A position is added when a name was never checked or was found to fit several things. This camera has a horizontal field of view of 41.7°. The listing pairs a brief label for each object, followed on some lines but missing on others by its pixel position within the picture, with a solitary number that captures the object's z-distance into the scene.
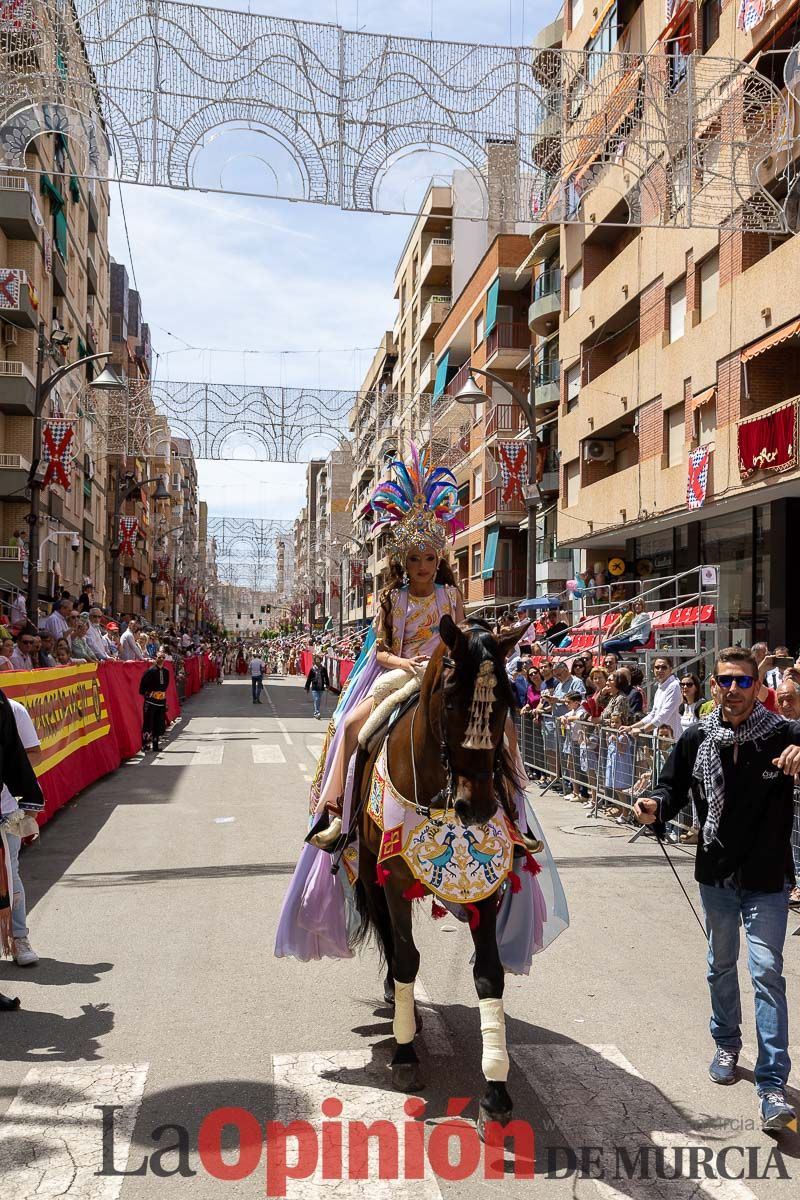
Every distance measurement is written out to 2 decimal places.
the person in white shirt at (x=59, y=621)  20.33
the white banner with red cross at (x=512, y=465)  28.42
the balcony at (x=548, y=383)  35.97
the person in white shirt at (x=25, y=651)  14.52
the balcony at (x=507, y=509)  39.53
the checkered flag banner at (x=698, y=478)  21.11
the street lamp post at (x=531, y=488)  20.52
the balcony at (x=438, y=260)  54.00
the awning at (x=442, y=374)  49.09
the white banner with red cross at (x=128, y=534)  45.28
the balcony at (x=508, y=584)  40.22
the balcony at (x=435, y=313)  53.91
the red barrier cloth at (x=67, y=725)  11.62
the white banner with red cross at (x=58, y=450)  24.06
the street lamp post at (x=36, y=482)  19.36
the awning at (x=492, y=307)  41.12
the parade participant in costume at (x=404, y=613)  5.59
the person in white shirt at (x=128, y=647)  24.12
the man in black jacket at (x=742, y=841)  4.49
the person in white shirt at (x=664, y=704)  11.62
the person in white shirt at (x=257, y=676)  40.81
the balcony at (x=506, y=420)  39.75
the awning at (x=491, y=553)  40.25
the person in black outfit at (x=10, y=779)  6.20
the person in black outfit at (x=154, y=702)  20.62
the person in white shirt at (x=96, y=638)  19.80
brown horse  4.24
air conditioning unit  29.66
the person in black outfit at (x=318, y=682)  31.73
